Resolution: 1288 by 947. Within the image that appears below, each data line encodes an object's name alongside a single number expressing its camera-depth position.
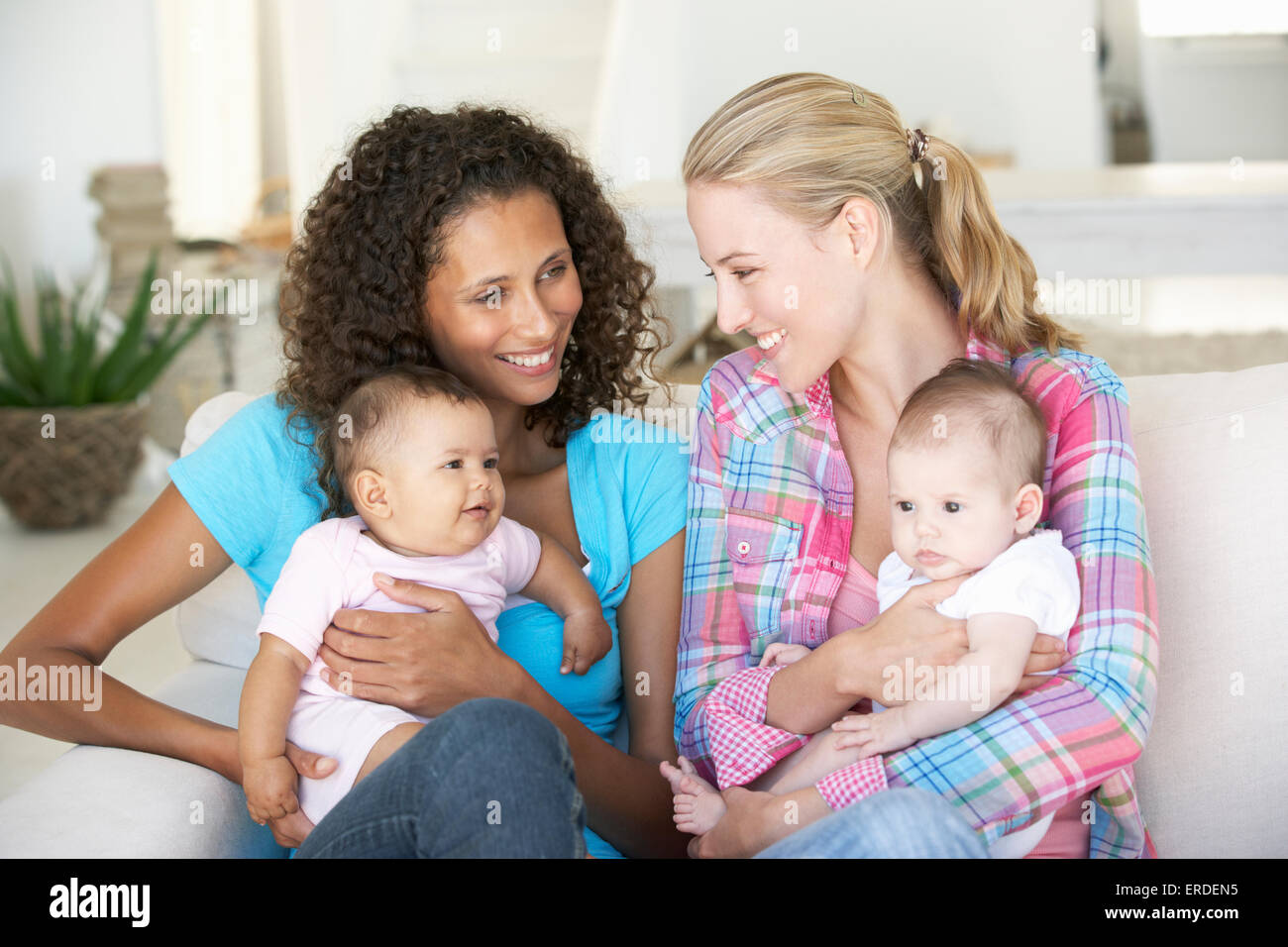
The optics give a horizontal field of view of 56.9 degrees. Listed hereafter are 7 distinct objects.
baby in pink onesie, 1.35
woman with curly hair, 1.46
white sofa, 1.39
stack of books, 5.78
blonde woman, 1.27
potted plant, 4.16
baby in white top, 1.27
